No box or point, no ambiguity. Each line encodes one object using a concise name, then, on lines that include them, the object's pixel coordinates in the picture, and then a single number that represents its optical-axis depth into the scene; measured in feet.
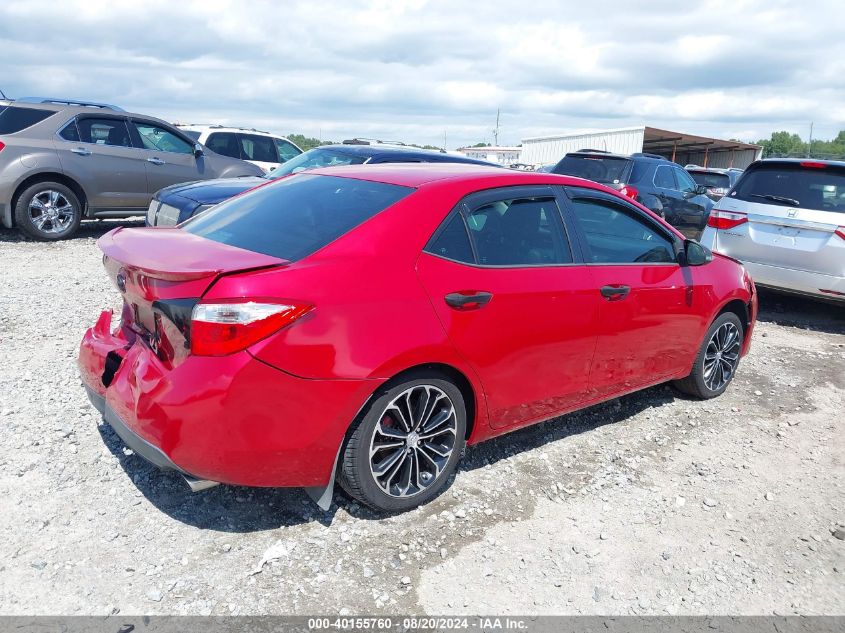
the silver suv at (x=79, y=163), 30.35
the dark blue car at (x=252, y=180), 23.38
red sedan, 9.23
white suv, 41.65
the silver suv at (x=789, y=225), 22.80
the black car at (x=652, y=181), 36.52
